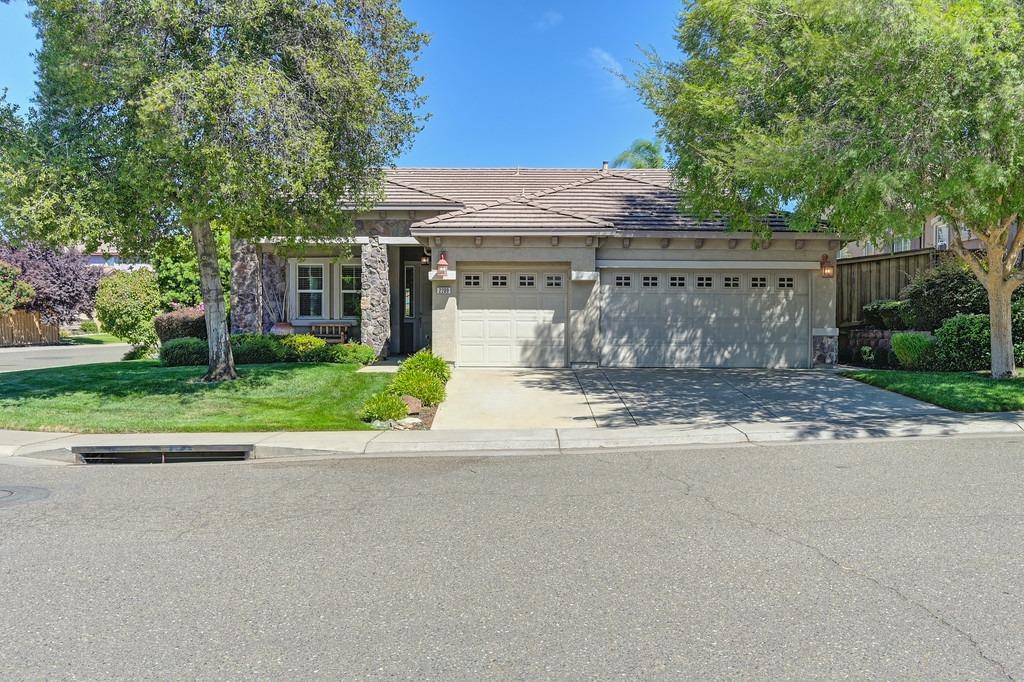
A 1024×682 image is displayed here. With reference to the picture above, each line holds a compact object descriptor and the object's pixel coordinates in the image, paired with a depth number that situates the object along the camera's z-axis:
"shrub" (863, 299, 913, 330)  16.62
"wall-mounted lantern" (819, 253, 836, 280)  16.48
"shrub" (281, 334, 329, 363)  17.33
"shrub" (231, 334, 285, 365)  17.02
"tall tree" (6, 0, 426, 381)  10.56
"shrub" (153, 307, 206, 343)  19.97
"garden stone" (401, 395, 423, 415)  11.23
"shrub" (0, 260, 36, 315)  31.86
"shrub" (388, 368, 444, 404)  11.64
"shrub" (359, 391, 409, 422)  10.75
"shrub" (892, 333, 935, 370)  14.94
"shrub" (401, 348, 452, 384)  13.37
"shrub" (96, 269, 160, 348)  22.62
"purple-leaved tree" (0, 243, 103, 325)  34.41
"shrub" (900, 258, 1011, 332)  15.30
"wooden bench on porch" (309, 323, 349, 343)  18.88
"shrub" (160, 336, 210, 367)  16.95
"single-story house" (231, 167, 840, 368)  16.34
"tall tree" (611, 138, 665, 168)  35.72
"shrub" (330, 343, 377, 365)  17.22
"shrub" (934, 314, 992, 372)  14.42
